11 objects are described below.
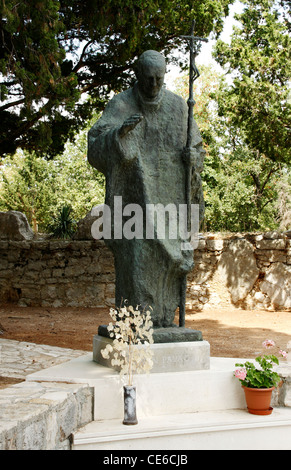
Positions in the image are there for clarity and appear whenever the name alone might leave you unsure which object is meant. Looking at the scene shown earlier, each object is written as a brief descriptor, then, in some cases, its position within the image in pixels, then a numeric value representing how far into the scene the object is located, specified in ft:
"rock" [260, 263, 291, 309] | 33.91
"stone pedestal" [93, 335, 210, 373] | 12.50
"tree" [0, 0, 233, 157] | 23.76
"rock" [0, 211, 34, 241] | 38.06
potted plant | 12.43
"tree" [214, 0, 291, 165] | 33.12
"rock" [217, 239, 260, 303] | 34.94
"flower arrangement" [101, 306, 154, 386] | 11.60
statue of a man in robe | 12.92
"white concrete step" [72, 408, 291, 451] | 10.80
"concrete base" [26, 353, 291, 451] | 10.98
